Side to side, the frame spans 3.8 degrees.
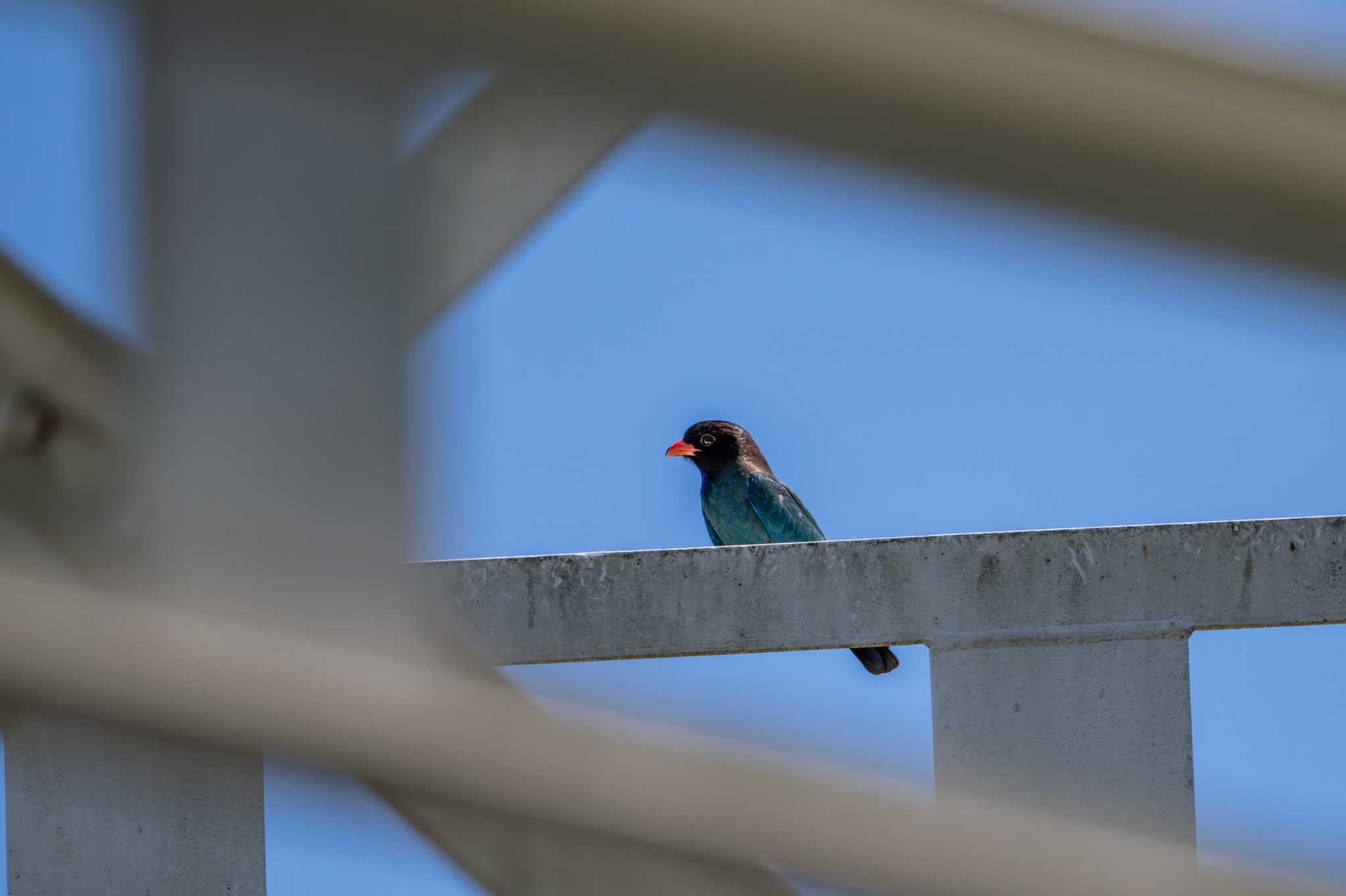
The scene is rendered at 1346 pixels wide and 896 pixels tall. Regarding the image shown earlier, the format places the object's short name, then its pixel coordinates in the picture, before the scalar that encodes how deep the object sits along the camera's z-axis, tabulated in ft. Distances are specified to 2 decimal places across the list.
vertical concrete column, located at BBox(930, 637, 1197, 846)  50.63
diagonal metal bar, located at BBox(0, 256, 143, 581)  14.15
